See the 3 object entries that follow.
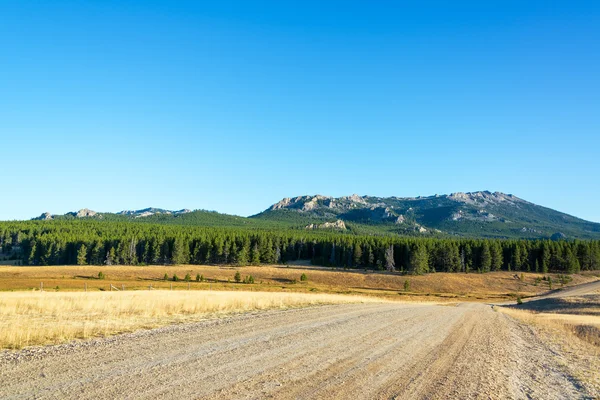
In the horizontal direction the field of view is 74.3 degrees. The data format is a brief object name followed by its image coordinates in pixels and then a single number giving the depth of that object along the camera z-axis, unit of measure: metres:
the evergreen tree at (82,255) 118.60
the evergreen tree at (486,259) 119.19
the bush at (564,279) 100.38
